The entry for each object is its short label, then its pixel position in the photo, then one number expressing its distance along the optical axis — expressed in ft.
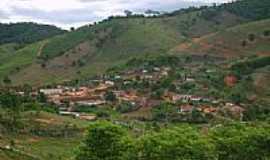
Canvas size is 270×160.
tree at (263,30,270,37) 507.30
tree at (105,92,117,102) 376.33
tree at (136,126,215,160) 126.82
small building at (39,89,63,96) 410.47
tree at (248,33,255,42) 505.66
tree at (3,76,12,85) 485.03
